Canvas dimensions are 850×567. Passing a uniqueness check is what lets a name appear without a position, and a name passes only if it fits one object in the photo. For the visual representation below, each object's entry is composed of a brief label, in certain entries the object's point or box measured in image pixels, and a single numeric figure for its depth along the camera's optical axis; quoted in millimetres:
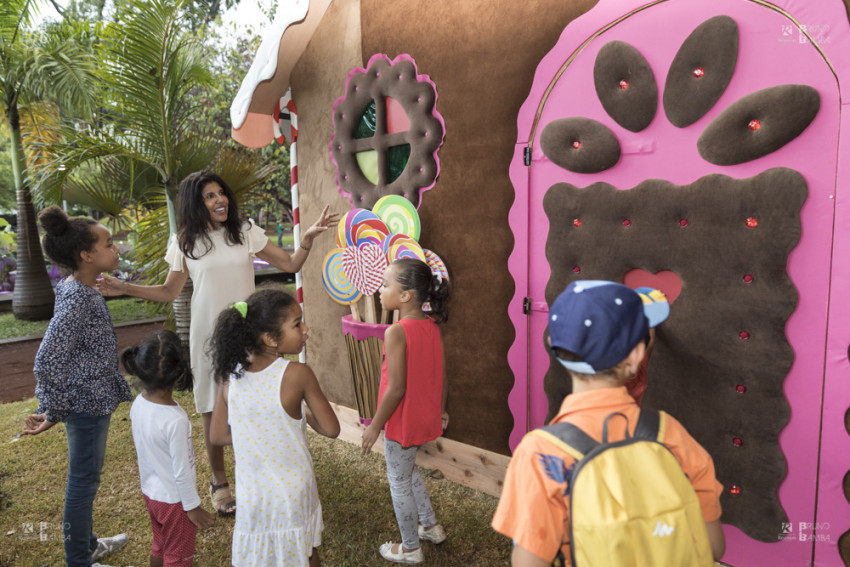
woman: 2809
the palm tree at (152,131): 4902
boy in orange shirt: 1138
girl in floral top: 2211
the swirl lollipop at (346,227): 3328
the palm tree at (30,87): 6621
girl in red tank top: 2270
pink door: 1984
